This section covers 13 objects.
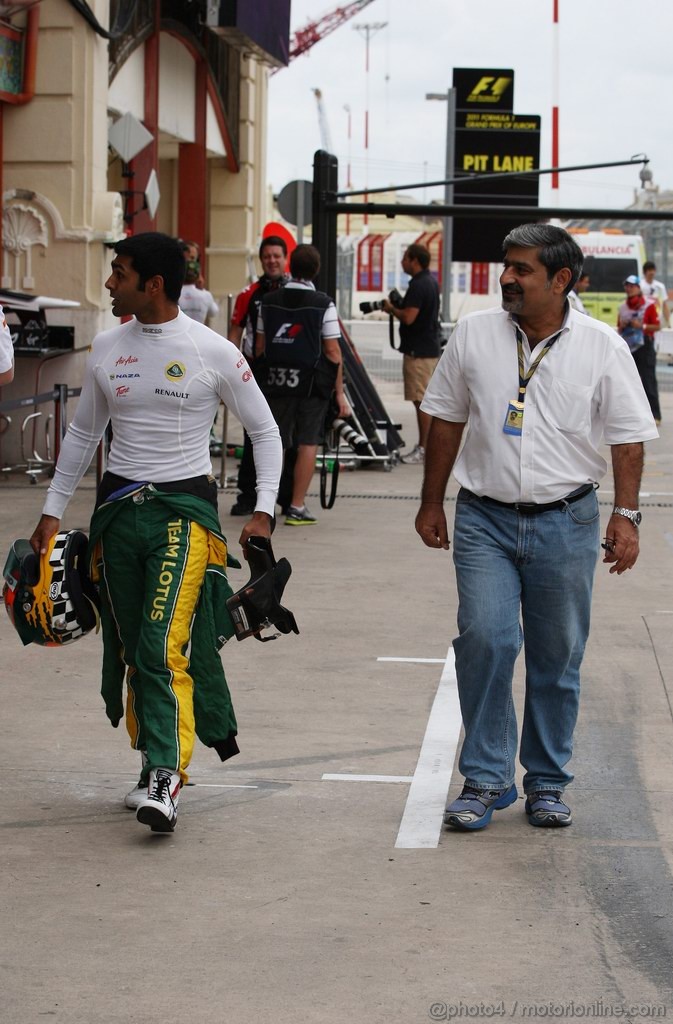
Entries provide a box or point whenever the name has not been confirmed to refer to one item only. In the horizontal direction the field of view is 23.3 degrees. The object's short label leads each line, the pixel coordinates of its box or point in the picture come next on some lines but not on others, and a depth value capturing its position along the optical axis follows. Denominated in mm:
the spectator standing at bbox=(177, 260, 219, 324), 14898
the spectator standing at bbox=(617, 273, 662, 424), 19016
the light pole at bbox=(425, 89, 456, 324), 25797
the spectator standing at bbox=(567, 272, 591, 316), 22044
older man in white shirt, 4859
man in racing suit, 4840
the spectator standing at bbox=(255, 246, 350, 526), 10883
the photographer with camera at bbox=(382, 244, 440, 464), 14828
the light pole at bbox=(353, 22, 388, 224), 72312
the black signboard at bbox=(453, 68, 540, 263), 23281
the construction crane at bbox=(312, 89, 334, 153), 61991
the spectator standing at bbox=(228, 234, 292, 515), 11242
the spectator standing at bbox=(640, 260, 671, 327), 23500
